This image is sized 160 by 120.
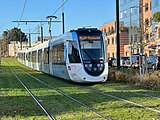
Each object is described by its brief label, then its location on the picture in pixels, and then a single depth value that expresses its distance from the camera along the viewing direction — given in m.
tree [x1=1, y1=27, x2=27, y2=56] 154.62
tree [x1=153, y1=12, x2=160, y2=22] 64.81
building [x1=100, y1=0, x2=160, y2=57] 74.70
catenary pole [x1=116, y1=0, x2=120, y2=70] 24.88
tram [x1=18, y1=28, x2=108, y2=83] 21.27
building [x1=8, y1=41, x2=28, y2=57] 142.45
